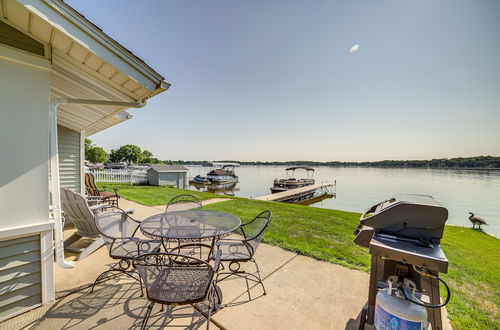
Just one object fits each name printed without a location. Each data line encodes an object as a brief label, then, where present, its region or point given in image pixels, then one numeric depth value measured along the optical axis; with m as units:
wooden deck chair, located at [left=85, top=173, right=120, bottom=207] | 5.62
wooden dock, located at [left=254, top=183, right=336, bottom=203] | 15.41
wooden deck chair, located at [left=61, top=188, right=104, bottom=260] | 2.91
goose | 7.83
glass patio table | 2.17
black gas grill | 1.21
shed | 13.27
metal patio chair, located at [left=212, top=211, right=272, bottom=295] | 2.17
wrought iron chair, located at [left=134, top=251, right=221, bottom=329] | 1.43
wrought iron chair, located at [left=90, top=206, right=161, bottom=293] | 2.24
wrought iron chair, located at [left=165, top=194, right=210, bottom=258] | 2.49
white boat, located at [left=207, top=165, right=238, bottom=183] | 26.03
